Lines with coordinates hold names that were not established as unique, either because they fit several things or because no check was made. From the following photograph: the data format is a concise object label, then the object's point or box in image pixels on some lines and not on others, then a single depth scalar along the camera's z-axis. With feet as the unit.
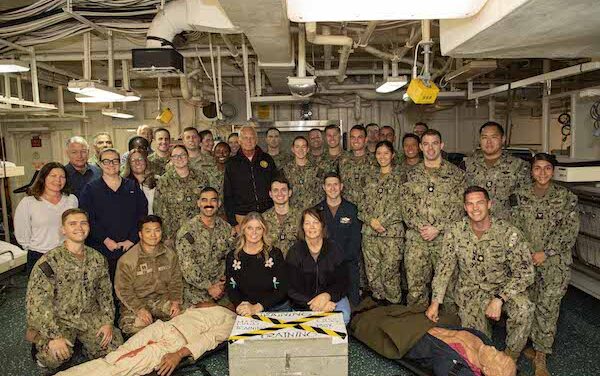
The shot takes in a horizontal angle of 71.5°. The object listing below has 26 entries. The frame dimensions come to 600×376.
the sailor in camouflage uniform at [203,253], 12.16
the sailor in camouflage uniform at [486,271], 10.16
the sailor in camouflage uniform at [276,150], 17.34
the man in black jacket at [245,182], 14.56
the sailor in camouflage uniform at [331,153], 15.93
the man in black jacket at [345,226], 13.29
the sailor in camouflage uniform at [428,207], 12.19
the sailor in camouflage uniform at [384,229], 13.08
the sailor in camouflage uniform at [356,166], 15.05
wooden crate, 8.98
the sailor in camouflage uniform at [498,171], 12.21
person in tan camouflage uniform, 11.58
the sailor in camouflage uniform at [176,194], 13.69
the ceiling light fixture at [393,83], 15.42
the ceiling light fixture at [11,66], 12.66
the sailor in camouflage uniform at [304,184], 15.44
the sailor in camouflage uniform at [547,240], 10.93
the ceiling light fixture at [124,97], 16.70
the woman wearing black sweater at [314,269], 11.37
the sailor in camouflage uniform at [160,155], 15.15
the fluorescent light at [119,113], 22.71
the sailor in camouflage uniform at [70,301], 9.97
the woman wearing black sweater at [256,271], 11.37
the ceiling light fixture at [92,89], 13.48
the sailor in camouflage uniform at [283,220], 12.64
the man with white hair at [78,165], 13.75
